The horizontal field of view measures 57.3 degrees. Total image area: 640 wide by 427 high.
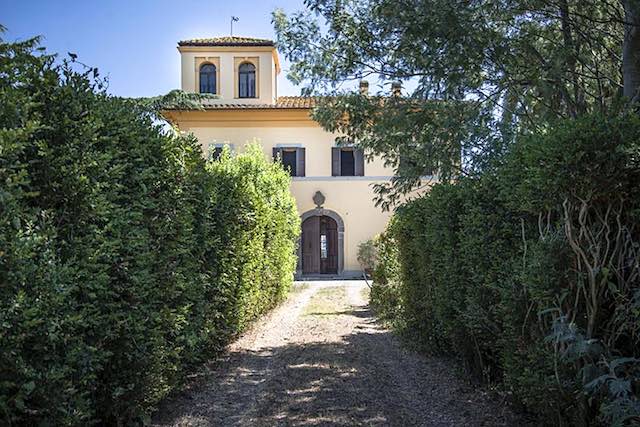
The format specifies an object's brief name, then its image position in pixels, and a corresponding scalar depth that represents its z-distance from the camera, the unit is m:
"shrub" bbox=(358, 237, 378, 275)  23.30
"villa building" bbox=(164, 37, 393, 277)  23.95
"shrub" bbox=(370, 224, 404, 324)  10.03
